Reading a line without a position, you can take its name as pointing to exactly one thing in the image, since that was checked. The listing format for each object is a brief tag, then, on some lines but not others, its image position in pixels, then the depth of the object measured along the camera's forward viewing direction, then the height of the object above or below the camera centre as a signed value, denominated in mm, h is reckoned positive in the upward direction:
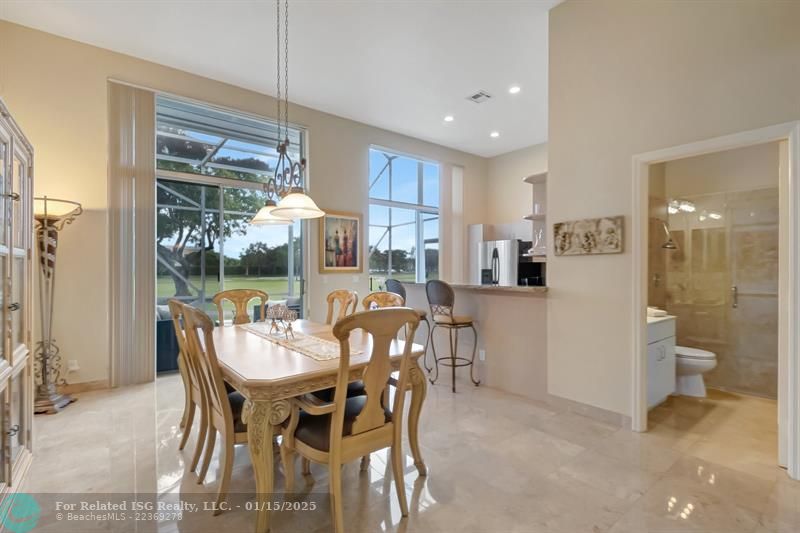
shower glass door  3633 -209
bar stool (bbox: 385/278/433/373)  4160 -244
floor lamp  3296 -229
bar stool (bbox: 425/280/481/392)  3781 -491
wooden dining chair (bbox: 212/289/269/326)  3362 -322
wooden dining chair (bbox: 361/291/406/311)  3113 -298
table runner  2096 -503
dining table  1660 -558
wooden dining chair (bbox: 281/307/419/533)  1644 -768
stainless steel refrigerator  6227 +57
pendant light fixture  2549 +465
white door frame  2207 -92
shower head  4183 +254
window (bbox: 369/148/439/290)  6227 +854
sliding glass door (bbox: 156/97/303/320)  4352 +686
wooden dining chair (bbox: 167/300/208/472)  2188 -788
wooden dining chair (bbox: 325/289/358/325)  3391 -324
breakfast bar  3510 -731
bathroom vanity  3135 -828
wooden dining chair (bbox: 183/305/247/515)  1801 -656
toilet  3478 -978
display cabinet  1928 -204
